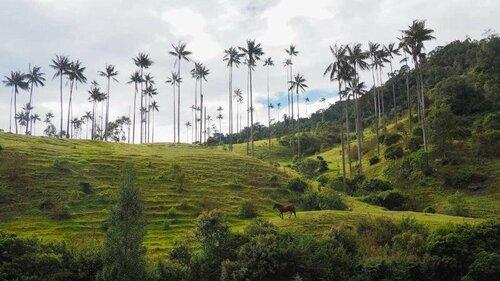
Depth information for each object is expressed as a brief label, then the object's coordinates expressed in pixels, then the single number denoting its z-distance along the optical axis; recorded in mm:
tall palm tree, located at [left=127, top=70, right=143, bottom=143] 116750
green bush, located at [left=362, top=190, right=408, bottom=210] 64000
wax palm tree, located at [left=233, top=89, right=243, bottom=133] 152775
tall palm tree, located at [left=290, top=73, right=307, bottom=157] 107625
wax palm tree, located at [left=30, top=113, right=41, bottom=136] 171162
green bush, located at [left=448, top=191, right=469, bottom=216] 58656
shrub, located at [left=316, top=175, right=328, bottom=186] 80950
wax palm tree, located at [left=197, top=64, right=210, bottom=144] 112188
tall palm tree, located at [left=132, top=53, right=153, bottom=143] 113188
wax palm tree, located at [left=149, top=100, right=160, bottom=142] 144500
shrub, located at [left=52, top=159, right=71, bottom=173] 63250
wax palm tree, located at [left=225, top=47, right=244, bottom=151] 98556
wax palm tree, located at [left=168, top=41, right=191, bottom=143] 106312
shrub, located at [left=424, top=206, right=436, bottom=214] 60612
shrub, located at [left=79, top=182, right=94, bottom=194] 57641
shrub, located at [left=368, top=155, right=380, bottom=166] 89375
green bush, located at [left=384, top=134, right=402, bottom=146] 92750
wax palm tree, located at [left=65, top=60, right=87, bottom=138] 103562
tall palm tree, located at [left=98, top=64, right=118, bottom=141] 116500
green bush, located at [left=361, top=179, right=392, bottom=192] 70875
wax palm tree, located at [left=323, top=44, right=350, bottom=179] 77688
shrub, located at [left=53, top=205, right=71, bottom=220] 50281
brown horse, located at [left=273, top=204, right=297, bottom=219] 46531
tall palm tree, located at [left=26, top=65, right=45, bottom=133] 115000
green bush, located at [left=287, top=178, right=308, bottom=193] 67625
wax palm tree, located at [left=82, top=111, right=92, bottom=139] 168625
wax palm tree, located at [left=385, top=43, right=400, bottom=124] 107250
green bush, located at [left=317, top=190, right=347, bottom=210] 56250
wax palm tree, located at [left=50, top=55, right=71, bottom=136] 102750
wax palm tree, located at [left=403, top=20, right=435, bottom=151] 82125
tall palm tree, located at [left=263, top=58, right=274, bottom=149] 114462
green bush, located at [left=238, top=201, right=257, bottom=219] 54594
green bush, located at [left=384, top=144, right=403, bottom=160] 84312
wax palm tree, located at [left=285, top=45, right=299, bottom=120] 109312
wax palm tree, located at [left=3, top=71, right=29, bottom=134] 113188
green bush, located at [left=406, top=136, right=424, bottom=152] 84788
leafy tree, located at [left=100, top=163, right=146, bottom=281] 28562
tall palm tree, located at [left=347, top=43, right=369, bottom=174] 81312
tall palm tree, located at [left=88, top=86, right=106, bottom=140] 125938
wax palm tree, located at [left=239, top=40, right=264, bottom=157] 91062
